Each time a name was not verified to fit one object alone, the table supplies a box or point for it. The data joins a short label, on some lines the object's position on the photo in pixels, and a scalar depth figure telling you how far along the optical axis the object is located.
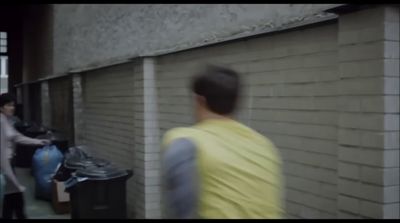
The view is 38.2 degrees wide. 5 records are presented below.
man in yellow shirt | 2.11
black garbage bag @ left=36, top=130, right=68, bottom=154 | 10.69
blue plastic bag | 9.40
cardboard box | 8.35
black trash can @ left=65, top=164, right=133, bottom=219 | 6.82
